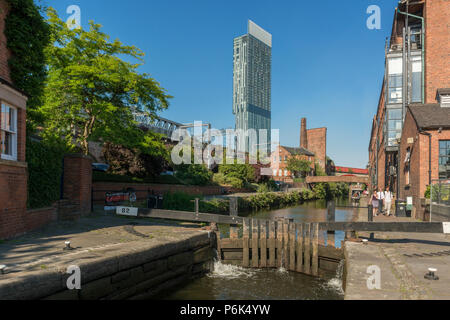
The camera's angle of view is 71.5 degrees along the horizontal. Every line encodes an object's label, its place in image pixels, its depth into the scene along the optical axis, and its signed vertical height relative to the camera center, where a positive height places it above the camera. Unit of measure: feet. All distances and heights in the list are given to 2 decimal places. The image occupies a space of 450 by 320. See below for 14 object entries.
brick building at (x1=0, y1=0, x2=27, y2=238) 28.25 +1.55
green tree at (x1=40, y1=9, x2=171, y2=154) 49.96 +13.38
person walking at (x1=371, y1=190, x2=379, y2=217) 61.57 -6.26
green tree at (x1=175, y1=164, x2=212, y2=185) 110.11 -1.93
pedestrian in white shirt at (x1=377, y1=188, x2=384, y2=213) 60.18 -5.64
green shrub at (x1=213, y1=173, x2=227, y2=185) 132.35 -4.29
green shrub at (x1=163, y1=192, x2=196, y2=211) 67.05 -7.27
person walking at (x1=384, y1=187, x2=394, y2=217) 56.75 -5.29
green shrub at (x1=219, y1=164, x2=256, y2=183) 138.00 -0.80
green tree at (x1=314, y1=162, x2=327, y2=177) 273.13 +0.10
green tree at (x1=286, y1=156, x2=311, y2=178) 238.89 +3.82
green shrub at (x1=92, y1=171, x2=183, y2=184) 67.41 -2.52
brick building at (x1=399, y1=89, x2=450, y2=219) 55.11 +3.99
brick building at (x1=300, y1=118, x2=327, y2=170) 302.04 +28.33
